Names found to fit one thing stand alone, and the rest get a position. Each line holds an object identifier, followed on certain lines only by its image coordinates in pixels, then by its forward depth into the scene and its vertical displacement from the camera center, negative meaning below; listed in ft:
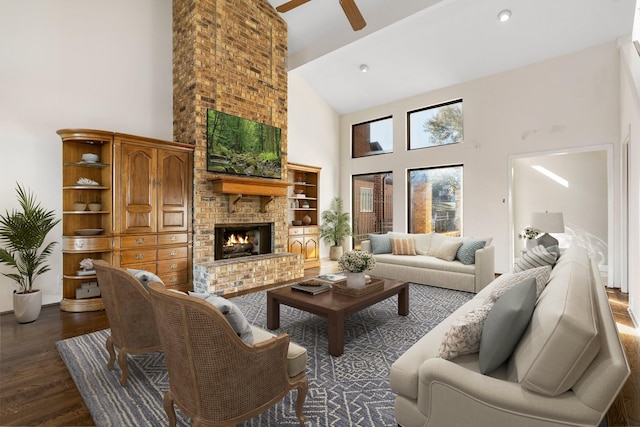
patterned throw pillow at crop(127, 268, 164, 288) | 7.27 -1.45
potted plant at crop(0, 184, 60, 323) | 11.25 -1.24
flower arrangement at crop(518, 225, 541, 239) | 15.90 -1.04
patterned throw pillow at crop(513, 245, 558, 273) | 9.00 -1.37
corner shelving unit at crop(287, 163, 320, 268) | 22.39 +0.09
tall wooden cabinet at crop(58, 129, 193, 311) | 13.03 +0.32
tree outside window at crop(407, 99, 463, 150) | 21.07 +6.29
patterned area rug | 6.16 -3.98
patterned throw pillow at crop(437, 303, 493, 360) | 5.16 -2.10
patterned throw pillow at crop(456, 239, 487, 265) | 15.34 -1.86
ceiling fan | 9.94 +6.69
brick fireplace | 15.80 +6.30
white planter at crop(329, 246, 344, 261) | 25.44 -3.14
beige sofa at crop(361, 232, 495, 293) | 14.94 -2.57
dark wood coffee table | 8.71 -2.81
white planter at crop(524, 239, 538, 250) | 14.38 -1.44
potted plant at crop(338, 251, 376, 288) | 10.50 -1.78
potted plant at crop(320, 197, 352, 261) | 25.26 -1.29
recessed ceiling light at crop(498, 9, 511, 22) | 14.83 +9.56
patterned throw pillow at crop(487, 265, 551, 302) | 6.23 -1.45
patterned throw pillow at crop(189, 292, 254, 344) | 5.16 -1.72
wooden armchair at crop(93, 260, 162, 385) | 7.15 -2.37
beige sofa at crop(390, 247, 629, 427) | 3.71 -2.29
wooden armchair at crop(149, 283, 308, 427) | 4.63 -2.39
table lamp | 13.37 -0.55
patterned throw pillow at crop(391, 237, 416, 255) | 17.94 -1.94
